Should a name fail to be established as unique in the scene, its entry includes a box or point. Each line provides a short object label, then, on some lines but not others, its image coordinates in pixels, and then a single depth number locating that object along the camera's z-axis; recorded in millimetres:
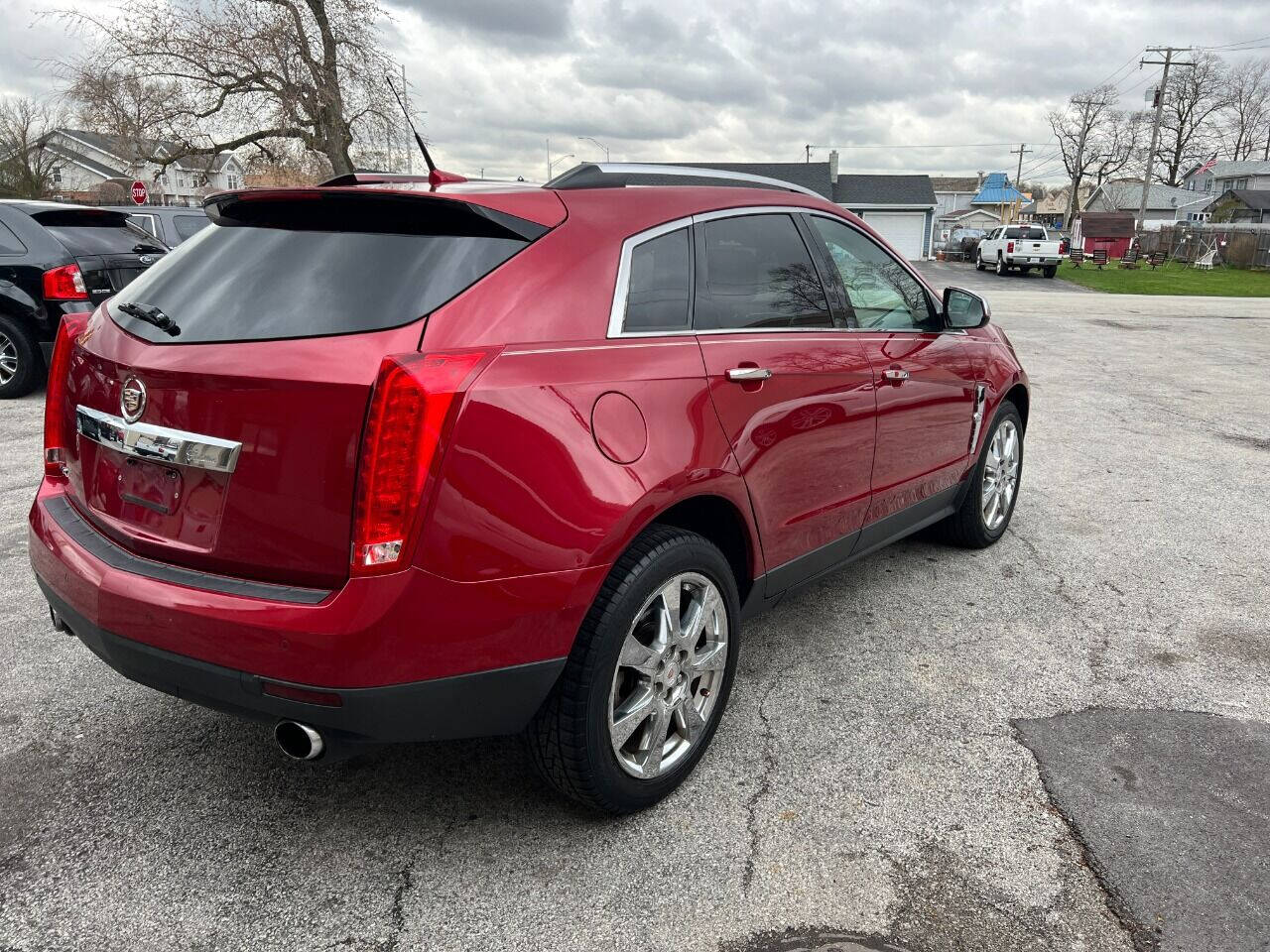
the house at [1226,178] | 81438
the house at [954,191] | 108044
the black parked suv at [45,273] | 8070
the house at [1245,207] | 71062
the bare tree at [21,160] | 43031
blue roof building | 98106
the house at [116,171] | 29422
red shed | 53094
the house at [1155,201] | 84625
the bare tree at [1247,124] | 84088
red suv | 2070
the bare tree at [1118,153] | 81688
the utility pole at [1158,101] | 51653
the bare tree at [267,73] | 25562
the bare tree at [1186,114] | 76438
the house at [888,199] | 56531
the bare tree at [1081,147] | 80750
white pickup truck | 36875
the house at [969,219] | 90875
